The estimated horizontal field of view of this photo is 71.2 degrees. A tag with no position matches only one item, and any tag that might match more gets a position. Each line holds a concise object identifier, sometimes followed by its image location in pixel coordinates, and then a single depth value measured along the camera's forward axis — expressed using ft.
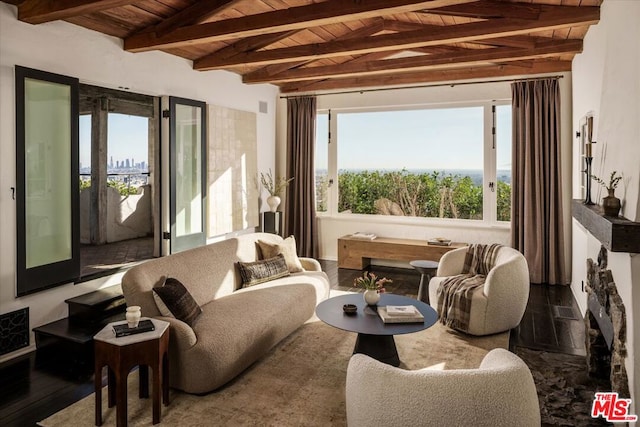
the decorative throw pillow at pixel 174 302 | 9.91
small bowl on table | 11.02
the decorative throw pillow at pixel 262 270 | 13.60
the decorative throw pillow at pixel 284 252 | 14.89
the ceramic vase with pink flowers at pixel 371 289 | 11.51
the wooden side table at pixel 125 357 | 7.96
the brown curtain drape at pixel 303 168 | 23.24
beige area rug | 8.58
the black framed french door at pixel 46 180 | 11.86
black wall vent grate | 11.38
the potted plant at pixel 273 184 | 22.85
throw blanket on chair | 12.87
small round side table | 15.64
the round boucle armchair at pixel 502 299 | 12.58
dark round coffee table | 10.10
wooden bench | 19.86
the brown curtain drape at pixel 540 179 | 18.38
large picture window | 20.33
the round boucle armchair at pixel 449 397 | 5.33
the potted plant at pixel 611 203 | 8.39
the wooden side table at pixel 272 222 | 21.70
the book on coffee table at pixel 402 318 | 10.41
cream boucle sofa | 9.37
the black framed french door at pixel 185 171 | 17.04
